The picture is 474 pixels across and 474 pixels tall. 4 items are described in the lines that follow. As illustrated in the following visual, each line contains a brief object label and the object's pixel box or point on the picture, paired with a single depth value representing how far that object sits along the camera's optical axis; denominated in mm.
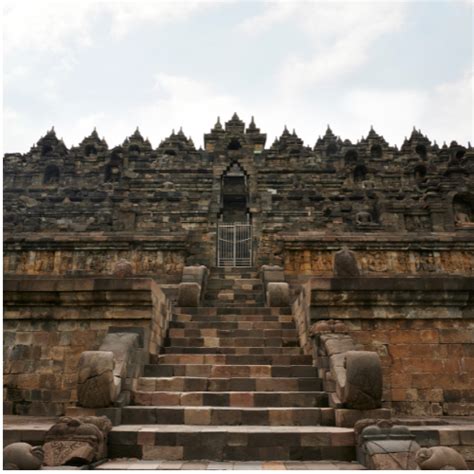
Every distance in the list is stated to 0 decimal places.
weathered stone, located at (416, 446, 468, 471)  4039
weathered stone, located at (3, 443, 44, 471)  4158
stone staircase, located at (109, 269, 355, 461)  5164
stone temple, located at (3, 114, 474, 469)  5160
